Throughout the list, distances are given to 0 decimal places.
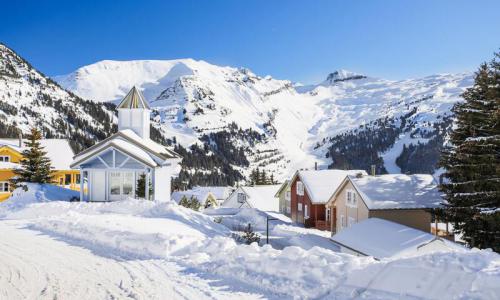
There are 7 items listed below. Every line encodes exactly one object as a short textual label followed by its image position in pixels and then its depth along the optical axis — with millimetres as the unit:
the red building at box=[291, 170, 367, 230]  45406
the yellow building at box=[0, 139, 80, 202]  46562
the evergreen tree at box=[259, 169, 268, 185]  96938
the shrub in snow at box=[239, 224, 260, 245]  24225
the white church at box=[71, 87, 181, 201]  28995
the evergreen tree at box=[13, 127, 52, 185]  37000
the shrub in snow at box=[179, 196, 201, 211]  53459
